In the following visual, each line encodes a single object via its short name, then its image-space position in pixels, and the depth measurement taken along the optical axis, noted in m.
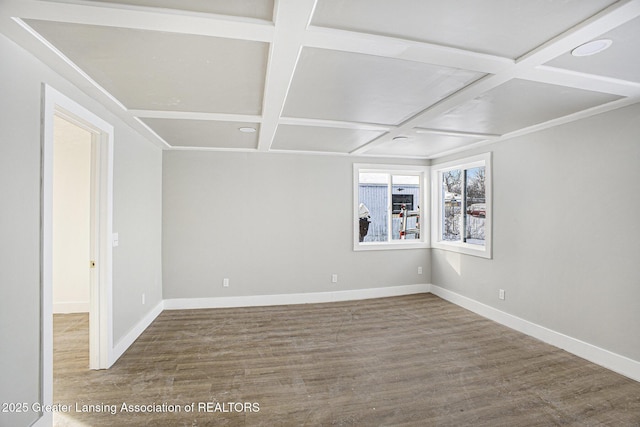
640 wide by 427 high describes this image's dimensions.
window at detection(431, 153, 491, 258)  4.27
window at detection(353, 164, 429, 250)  5.26
